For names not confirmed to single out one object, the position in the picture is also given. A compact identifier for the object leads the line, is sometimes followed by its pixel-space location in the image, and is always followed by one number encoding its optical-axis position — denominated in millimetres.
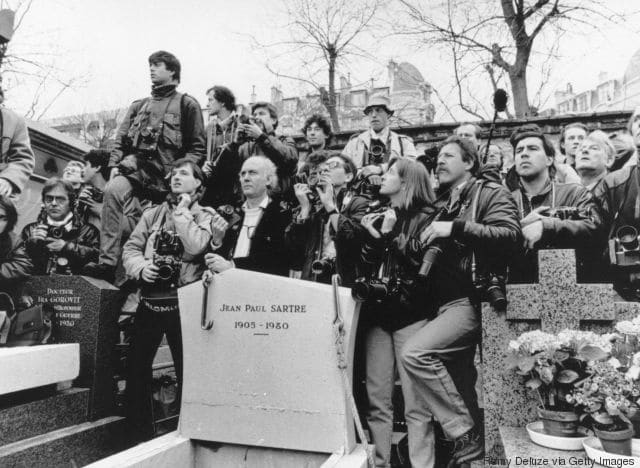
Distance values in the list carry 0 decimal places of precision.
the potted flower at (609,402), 2402
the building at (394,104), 17562
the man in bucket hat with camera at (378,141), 6027
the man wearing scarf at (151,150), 5352
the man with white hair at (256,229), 4215
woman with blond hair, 3412
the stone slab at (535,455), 2486
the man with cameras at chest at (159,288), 4176
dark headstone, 4586
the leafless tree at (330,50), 16594
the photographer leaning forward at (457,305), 3246
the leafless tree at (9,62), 14394
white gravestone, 3031
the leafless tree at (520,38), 12781
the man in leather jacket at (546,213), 3471
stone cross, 3086
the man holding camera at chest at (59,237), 5258
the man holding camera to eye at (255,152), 5113
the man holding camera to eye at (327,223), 3881
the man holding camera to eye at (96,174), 6134
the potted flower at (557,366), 2639
